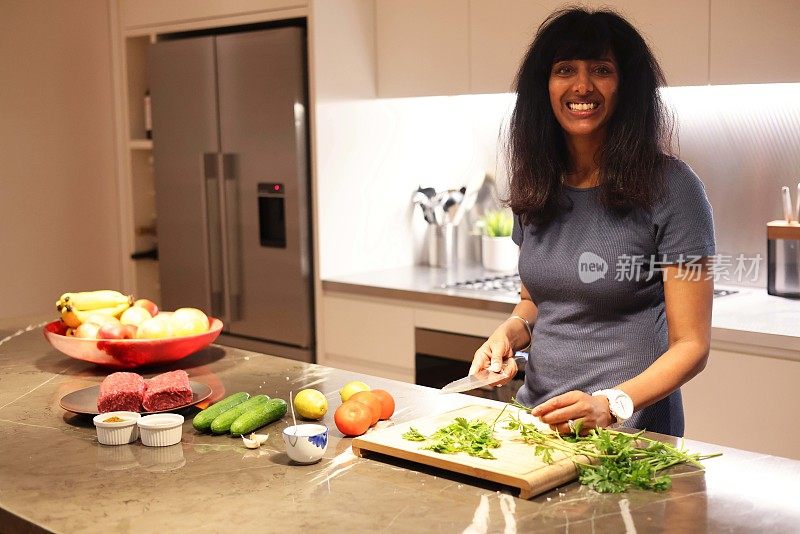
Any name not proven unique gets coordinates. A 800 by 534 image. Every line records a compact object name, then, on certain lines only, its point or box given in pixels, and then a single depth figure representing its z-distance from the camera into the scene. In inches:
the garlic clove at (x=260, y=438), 71.6
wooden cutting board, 60.0
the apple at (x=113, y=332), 94.2
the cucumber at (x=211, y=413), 75.0
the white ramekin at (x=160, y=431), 72.1
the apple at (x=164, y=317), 96.7
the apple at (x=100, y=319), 98.2
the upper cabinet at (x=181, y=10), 155.2
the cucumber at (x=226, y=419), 74.1
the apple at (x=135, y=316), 98.3
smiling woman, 76.7
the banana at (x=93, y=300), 102.6
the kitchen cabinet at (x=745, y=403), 108.1
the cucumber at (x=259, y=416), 73.4
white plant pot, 161.0
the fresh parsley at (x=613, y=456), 60.6
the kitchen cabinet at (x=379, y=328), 137.3
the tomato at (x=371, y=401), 74.9
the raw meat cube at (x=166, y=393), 78.7
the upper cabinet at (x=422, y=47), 145.8
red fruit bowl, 93.4
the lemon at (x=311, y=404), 77.4
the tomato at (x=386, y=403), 76.3
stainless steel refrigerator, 151.9
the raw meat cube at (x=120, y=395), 78.1
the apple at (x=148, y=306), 103.7
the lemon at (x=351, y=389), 79.9
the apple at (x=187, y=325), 96.5
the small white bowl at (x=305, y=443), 66.2
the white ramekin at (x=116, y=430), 72.6
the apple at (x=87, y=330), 96.1
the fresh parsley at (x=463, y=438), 64.8
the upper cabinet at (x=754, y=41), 113.9
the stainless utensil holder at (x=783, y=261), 129.3
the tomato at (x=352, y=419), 72.9
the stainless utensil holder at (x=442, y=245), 165.3
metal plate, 79.4
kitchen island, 56.4
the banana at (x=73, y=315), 100.4
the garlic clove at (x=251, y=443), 71.2
